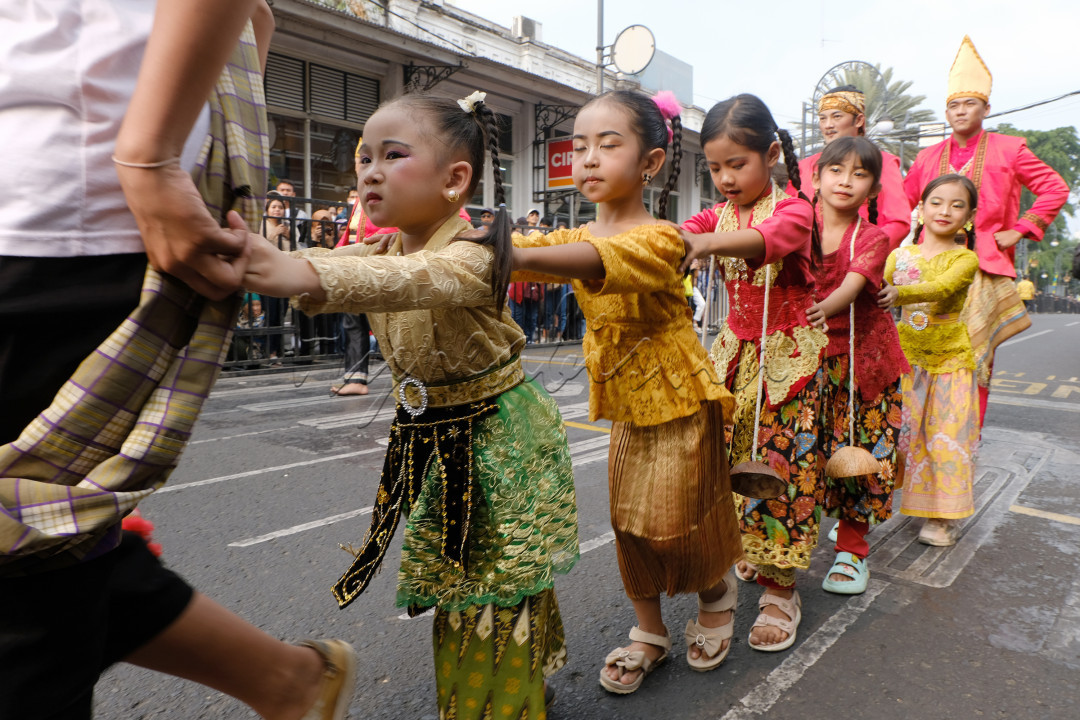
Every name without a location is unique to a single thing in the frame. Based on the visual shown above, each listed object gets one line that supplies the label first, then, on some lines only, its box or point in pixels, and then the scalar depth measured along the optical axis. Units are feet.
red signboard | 53.06
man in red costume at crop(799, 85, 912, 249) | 12.03
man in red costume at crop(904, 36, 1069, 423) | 13.89
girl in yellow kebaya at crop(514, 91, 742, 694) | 6.70
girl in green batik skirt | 5.48
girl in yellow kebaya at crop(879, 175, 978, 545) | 11.43
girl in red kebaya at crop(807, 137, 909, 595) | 9.36
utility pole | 44.62
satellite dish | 41.29
